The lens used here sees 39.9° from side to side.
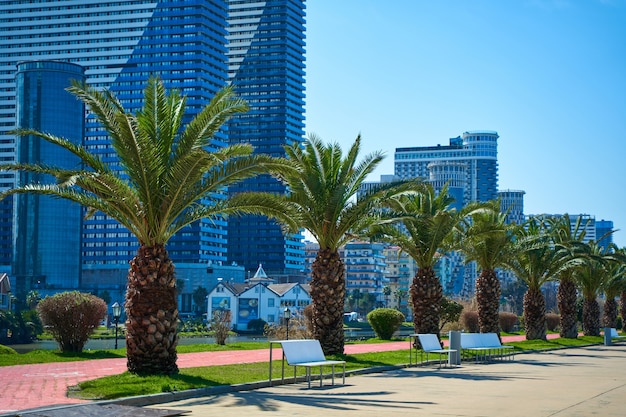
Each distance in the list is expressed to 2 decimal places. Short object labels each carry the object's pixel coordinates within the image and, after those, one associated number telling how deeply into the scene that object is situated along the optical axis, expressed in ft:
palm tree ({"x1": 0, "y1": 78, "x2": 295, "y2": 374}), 60.18
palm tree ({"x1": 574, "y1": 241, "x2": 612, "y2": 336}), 167.84
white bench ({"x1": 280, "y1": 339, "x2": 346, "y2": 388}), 59.82
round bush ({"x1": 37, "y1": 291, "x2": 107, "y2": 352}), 87.56
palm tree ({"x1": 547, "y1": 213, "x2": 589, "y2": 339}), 160.45
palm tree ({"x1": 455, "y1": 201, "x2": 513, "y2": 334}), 116.78
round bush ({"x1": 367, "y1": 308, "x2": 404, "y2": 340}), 138.10
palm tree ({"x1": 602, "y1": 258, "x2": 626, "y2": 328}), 183.21
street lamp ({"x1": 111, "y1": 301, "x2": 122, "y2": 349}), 127.53
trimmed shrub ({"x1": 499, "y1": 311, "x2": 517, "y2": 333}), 196.85
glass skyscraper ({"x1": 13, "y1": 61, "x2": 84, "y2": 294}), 580.71
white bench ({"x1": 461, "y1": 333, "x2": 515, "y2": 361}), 93.11
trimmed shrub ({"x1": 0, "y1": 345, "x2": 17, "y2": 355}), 86.58
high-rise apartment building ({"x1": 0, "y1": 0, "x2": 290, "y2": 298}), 628.69
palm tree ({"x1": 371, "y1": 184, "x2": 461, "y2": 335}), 103.91
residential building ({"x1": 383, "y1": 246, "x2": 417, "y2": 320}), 609.42
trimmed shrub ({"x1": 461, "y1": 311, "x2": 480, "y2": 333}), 180.04
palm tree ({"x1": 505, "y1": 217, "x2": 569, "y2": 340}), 137.90
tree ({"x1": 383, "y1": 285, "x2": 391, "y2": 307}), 601.99
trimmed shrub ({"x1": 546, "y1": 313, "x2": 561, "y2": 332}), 230.48
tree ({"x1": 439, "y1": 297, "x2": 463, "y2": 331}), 162.71
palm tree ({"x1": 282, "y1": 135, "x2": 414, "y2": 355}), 85.97
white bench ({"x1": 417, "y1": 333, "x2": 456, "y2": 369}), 82.43
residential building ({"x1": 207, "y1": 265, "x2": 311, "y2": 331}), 416.87
